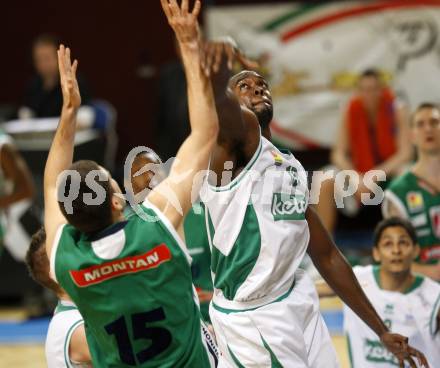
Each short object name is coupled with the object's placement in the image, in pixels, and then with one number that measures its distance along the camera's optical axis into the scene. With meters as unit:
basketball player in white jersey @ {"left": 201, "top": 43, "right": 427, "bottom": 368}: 9.71
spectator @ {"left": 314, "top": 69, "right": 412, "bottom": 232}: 21.20
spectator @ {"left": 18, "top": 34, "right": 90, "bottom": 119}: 22.22
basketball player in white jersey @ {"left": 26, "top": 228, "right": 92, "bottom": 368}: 9.88
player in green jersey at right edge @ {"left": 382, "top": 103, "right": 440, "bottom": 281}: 14.83
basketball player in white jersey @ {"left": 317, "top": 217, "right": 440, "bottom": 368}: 12.65
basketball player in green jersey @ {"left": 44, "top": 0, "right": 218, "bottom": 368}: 8.23
